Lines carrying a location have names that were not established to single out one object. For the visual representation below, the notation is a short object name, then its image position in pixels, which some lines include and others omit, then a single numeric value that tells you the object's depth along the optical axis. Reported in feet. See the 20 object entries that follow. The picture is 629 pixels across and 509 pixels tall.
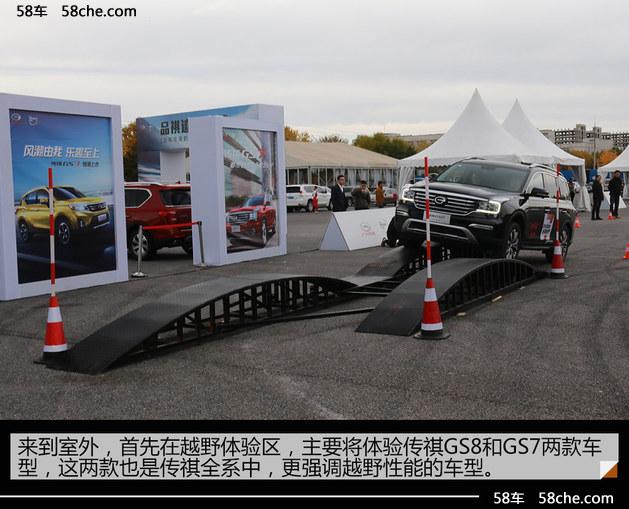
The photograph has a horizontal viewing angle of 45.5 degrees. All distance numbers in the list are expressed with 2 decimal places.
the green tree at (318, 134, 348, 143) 387.14
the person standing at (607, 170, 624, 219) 98.73
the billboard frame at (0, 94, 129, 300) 37.35
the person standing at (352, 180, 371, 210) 71.20
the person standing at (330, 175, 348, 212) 68.95
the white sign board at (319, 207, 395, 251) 60.08
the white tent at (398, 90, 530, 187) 97.66
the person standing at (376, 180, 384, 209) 97.03
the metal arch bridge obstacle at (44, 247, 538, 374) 23.65
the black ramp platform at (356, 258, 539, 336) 26.89
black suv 39.96
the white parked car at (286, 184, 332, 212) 137.39
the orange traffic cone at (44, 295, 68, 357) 23.59
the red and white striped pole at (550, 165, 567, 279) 40.47
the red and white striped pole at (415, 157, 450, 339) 25.53
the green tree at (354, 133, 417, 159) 351.25
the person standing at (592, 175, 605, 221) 94.07
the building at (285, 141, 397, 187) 179.32
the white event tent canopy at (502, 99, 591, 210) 108.06
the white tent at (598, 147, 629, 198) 151.11
